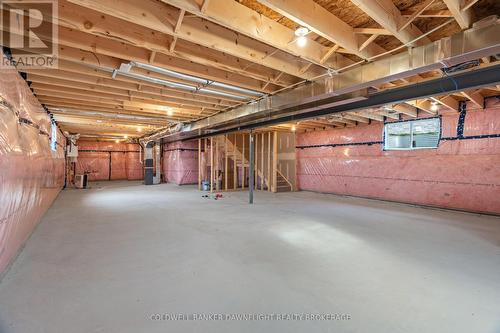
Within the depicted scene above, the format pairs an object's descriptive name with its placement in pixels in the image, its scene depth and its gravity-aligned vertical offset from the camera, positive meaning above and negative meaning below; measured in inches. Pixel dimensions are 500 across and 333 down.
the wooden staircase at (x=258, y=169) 339.3 -7.3
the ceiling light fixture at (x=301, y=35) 86.1 +48.3
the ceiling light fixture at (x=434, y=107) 201.9 +49.6
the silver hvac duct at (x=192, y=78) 119.3 +48.4
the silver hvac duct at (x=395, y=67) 77.3 +40.5
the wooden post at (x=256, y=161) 363.7 +4.2
